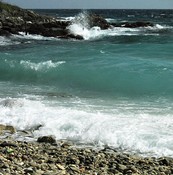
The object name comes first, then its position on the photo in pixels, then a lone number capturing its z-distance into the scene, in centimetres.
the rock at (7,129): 1260
